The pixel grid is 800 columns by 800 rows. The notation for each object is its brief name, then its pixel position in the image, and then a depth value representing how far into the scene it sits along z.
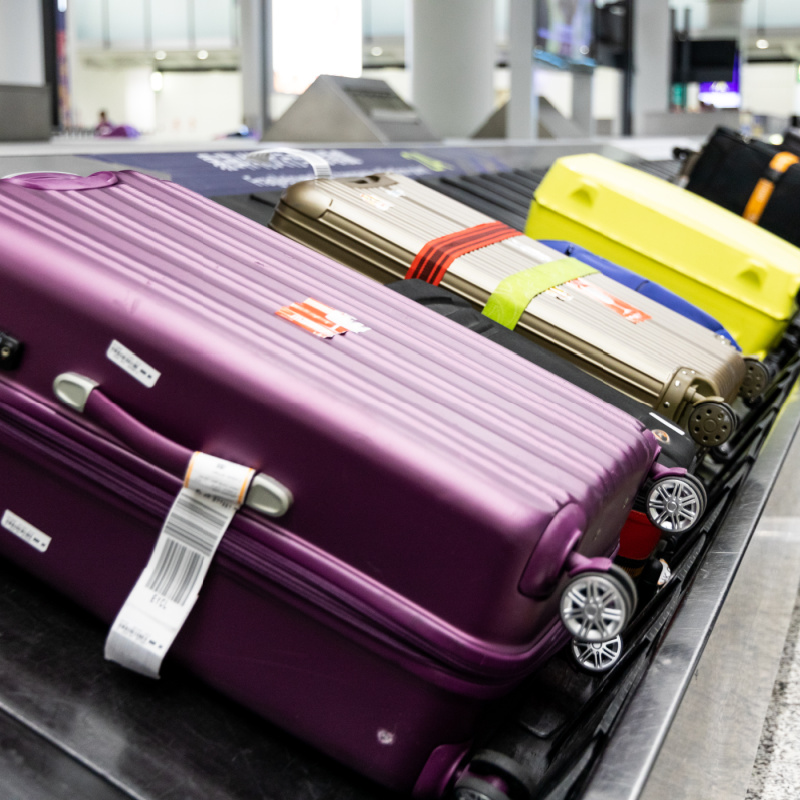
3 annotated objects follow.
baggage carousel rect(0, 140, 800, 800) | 0.86
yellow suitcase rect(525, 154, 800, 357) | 2.27
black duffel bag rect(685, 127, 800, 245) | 3.17
